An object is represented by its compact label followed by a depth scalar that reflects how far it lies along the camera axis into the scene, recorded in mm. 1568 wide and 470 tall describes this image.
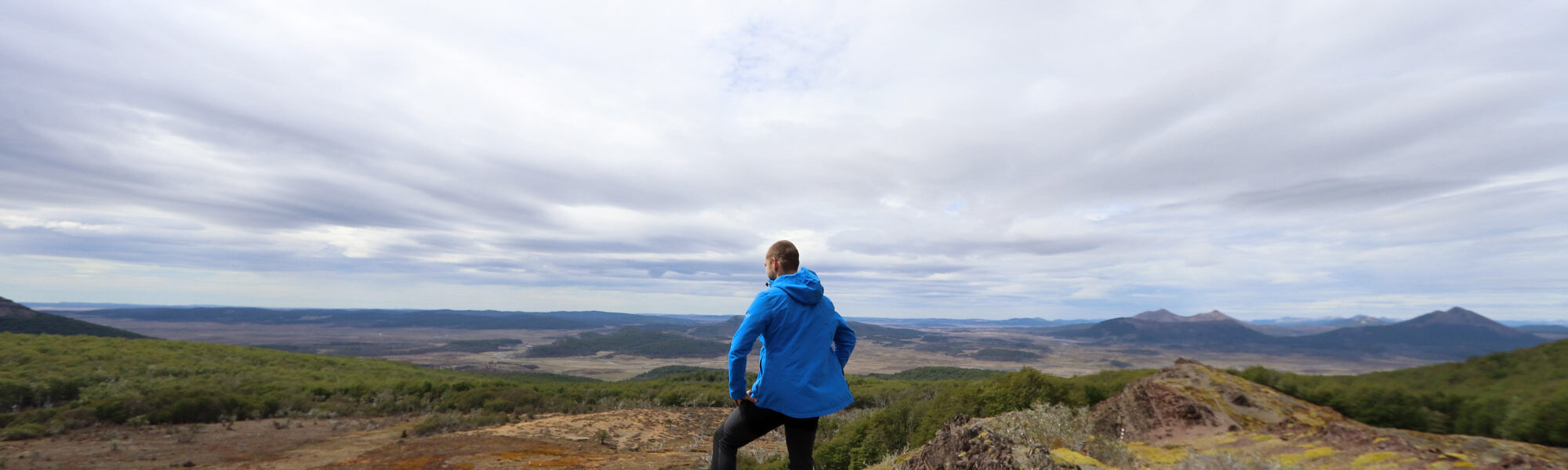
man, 3977
